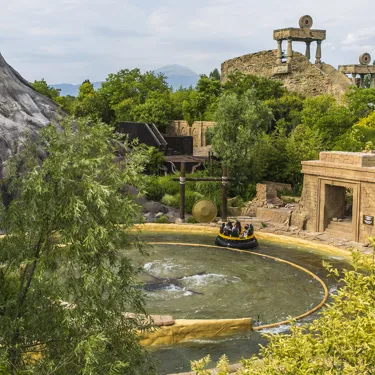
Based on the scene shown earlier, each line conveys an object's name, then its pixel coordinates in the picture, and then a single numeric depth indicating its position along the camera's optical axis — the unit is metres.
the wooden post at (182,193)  32.47
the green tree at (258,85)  53.56
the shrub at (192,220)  32.78
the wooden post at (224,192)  32.53
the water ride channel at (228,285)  17.61
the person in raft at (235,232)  27.98
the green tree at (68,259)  10.41
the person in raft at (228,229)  28.24
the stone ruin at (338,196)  28.00
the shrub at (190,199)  35.03
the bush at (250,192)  36.41
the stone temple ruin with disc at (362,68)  68.31
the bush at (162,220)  32.78
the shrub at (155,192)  36.38
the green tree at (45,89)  66.94
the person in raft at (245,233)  28.00
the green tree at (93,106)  55.22
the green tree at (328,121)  43.00
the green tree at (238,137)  36.00
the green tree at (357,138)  38.91
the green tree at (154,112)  52.62
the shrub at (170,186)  36.59
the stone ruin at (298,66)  59.41
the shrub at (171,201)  35.41
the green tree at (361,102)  48.69
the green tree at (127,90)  54.66
